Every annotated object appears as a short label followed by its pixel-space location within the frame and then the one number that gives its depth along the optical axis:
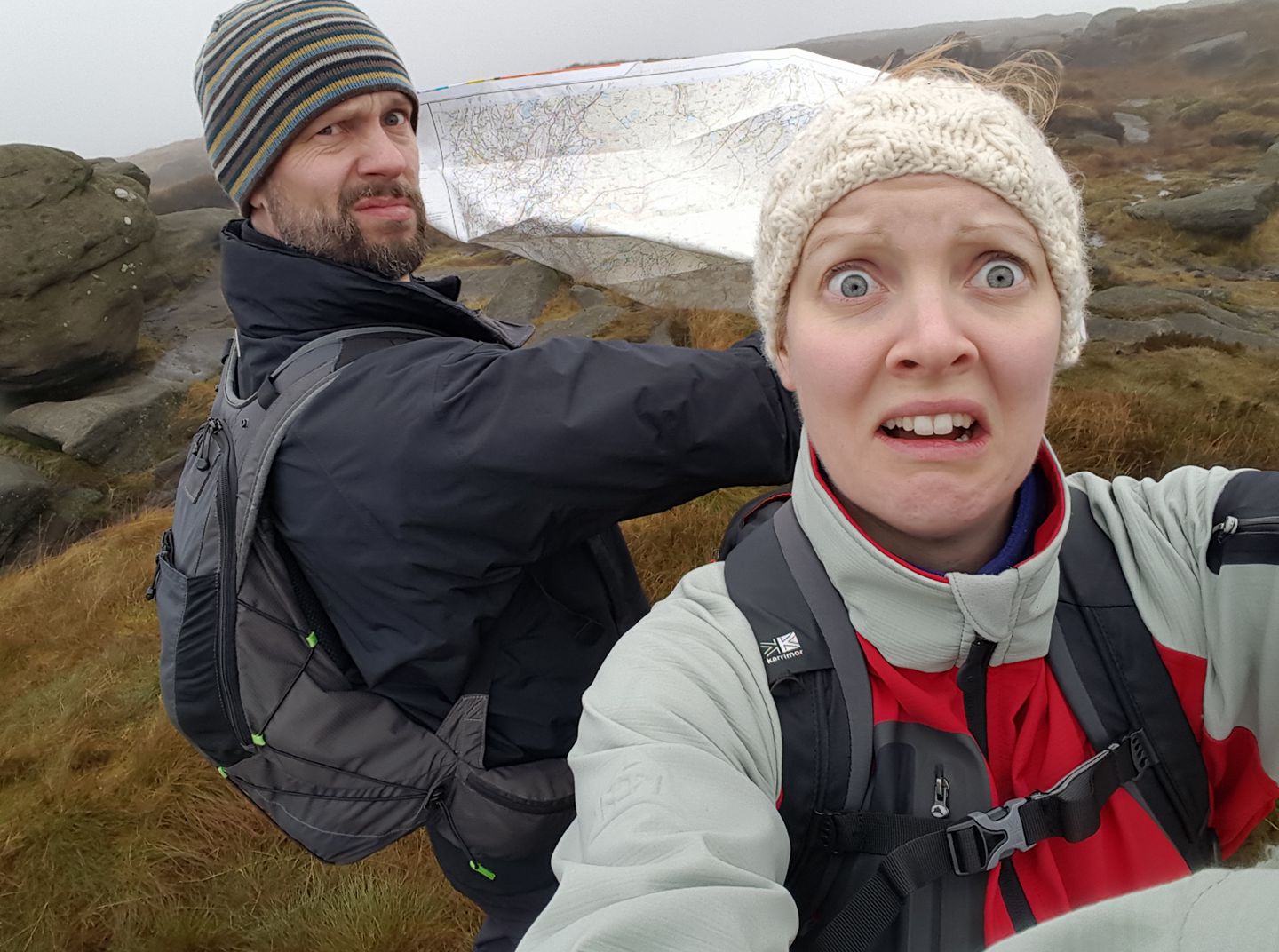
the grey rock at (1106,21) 9.10
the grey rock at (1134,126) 7.51
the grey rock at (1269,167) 5.84
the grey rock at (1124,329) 4.73
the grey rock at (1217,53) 7.53
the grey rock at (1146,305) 4.91
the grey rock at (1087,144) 7.71
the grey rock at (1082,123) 7.86
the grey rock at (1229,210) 5.50
